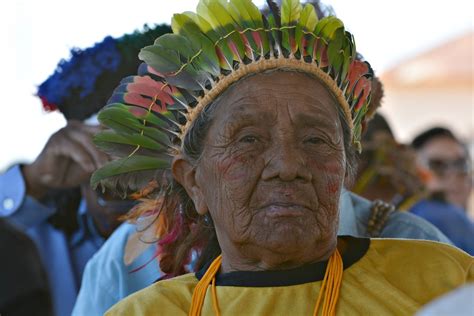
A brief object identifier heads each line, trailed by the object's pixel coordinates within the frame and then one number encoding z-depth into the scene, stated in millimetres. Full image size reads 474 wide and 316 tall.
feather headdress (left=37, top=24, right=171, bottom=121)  4352
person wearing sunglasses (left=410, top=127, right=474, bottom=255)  8406
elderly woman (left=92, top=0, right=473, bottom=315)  2738
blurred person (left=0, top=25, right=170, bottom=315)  4414
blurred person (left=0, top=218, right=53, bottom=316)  4910
